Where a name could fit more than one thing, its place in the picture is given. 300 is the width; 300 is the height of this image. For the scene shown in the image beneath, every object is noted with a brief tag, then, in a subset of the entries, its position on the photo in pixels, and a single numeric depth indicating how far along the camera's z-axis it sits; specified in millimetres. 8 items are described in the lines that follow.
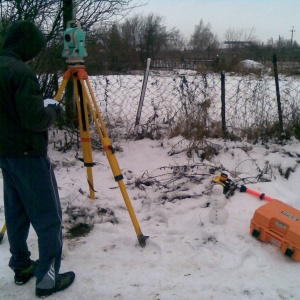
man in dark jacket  1938
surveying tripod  2699
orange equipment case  2623
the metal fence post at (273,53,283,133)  5395
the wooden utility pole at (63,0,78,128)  5203
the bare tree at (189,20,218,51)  40281
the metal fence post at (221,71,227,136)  5449
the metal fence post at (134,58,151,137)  5488
